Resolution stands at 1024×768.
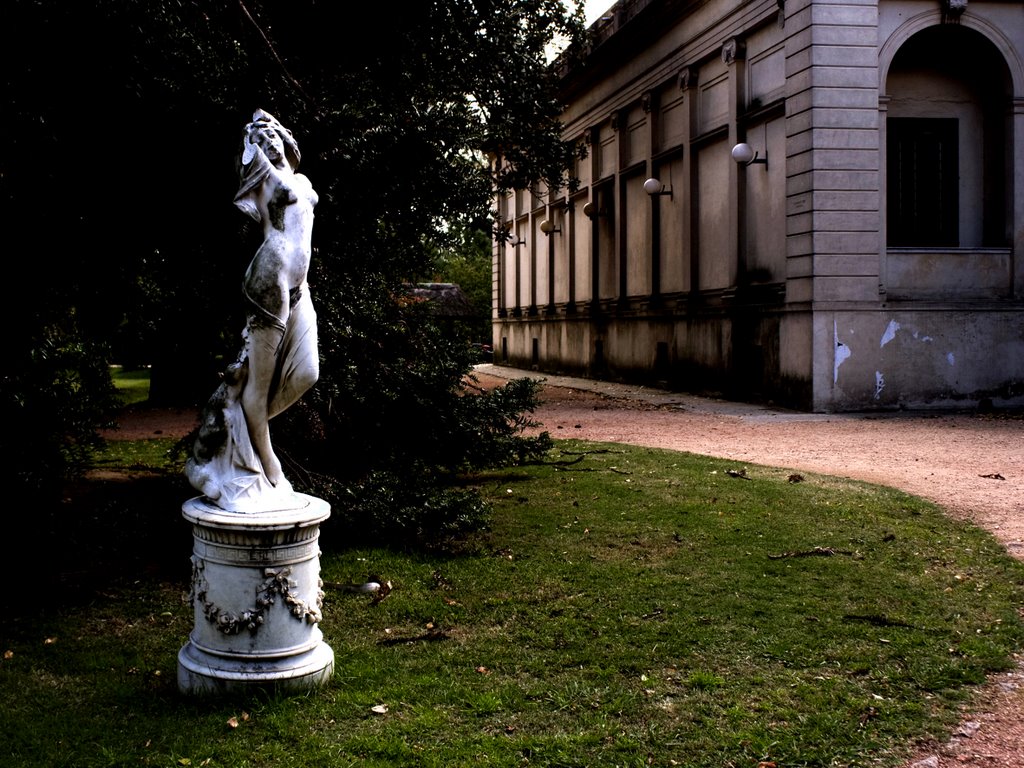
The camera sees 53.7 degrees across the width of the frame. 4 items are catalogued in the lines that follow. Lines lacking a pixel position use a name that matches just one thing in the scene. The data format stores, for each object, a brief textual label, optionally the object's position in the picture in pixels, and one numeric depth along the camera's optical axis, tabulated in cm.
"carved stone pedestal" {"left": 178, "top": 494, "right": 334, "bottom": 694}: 457
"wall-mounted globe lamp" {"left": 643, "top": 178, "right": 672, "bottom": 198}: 2332
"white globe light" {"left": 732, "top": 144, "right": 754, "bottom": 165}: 1878
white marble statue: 466
